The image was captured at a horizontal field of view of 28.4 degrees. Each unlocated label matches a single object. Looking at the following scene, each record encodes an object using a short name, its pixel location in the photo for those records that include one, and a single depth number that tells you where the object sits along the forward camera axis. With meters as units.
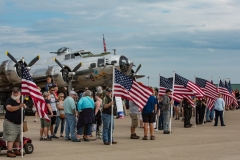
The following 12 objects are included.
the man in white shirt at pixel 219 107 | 23.98
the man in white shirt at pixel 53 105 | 17.25
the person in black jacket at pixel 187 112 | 22.69
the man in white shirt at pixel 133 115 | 17.22
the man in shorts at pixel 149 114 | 16.77
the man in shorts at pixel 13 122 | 12.22
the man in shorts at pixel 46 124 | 15.92
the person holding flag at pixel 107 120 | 15.39
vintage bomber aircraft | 31.31
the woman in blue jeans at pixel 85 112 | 15.92
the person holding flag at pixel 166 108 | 19.49
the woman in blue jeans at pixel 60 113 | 17.25
